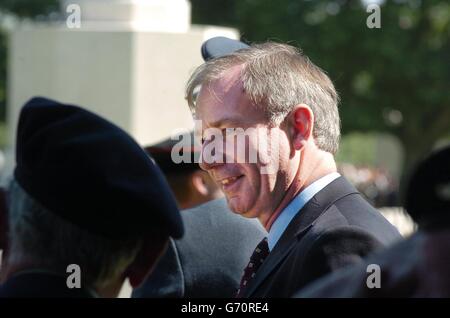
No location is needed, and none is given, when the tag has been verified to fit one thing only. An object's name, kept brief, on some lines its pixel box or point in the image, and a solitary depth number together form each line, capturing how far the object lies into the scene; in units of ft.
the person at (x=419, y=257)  7.45
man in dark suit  9.81
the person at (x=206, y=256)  10.87
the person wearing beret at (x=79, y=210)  8.51
